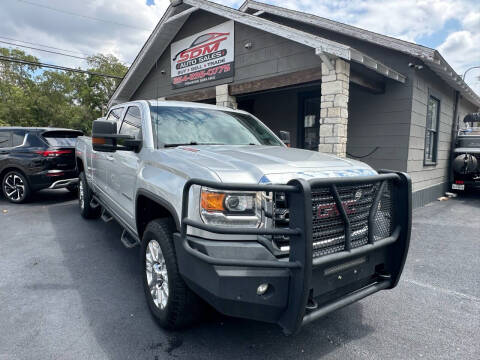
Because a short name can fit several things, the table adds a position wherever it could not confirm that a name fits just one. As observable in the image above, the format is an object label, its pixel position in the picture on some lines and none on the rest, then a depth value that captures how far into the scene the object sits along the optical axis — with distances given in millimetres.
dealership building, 6055
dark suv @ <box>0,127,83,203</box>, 6961
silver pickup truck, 1787
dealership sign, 8429
